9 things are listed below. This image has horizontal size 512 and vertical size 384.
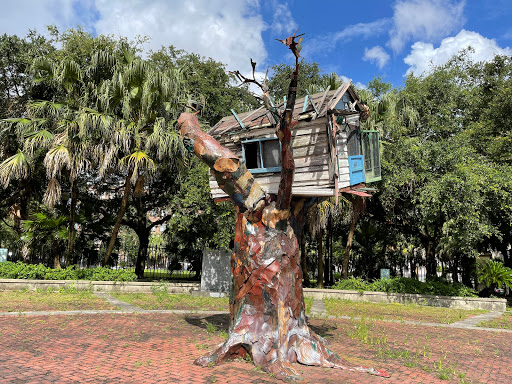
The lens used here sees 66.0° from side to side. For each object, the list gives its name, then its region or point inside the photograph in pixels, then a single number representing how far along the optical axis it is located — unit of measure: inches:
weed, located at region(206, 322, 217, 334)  376.0
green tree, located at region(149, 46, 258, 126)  900.0
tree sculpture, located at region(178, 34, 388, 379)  269.7
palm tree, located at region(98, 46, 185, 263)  639.8
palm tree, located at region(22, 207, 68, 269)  688.4
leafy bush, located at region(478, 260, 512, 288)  713.6
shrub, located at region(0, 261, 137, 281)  646.5
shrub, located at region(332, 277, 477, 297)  721.6
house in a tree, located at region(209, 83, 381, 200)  304.6
